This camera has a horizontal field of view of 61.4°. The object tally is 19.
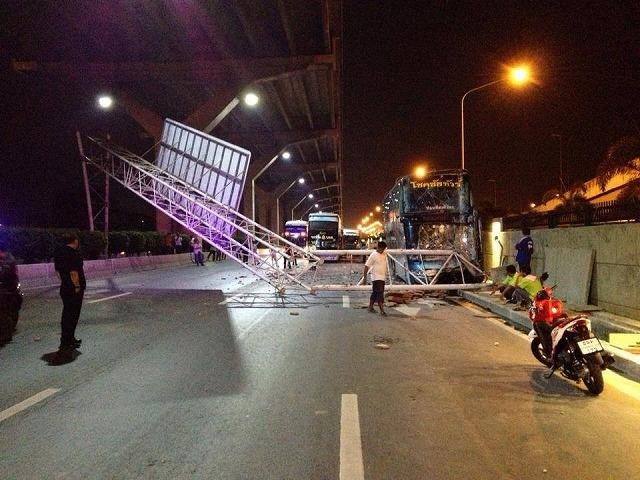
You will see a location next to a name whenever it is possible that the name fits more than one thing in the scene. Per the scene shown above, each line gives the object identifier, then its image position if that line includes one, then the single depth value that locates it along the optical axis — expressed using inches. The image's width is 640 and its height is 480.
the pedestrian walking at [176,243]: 1429.6
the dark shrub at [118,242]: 1115.3
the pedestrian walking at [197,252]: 1269.7
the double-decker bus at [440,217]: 737.6
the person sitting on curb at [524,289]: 407.5
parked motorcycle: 239.8
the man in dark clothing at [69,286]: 315.6
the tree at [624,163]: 662.2
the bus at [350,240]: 2178.9
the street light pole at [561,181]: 1381.2
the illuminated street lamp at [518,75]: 720.3
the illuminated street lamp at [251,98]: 1033.5
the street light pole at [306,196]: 3715.8
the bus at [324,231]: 1803.6
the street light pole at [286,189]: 2700.3
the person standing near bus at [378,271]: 500.1
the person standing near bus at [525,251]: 550.0
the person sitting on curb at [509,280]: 487.2
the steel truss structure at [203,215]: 642.8
